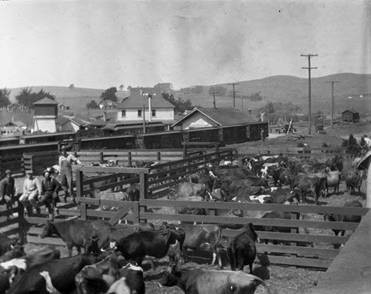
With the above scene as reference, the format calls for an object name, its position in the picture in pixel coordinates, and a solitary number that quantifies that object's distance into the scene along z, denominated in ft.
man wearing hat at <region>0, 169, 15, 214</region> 51.56
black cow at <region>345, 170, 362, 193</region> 64.64
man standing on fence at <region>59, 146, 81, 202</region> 57.77
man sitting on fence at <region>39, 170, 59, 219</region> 45.81
